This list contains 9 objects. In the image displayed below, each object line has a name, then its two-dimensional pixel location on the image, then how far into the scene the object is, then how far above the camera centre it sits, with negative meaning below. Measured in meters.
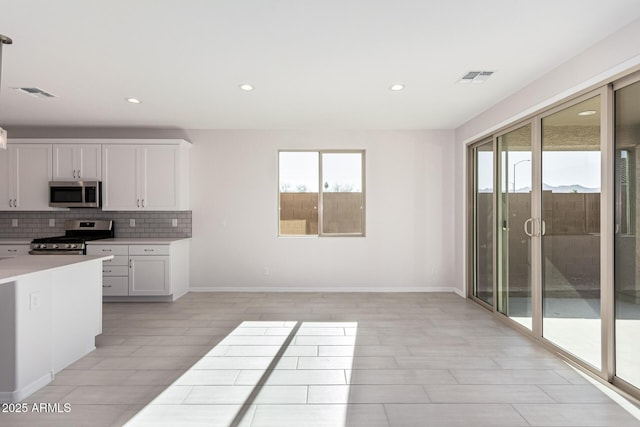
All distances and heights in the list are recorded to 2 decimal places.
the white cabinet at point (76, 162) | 5.18 +0.73
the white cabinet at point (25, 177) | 5.14 +0.52
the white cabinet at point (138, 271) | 4.95 -0.80
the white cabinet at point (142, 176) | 5.21 +0.53
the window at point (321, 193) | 5.70 +0.30
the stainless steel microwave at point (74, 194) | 5.10 +0.27
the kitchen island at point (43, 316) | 2.37 -0.78
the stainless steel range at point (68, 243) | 4.76 -0.40
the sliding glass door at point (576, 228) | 2.51 -0.15
